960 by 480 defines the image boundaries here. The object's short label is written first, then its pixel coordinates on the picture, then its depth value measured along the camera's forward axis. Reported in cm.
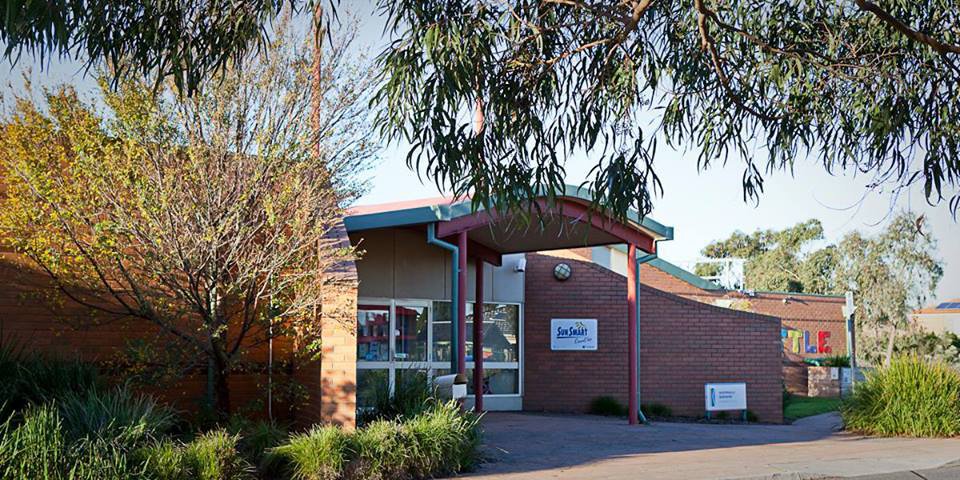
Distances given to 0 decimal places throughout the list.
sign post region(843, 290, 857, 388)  2666
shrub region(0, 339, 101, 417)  1041
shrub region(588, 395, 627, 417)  2053
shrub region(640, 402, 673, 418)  2064
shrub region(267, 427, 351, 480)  1049
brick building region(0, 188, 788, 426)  1797
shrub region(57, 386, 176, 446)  971
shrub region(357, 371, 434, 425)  1247
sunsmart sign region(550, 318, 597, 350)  2097
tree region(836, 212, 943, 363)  3872
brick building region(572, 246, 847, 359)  3403
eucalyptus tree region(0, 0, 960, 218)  802
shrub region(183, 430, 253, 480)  991
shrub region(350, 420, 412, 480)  1080
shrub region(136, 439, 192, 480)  955
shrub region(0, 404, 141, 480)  902
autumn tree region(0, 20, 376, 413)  1155
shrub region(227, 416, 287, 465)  1089
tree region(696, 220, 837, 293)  5381
